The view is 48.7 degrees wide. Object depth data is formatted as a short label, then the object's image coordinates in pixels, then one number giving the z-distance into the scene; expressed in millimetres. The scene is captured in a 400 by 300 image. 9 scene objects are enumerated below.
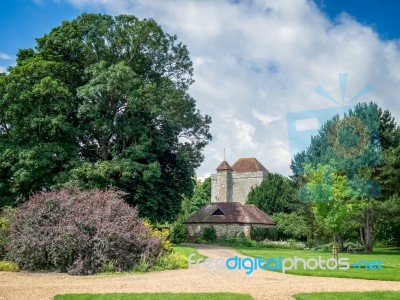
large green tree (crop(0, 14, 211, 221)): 24781
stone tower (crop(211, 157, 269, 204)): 56781
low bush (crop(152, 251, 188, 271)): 15172
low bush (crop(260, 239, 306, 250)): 36050
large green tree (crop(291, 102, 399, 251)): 30969
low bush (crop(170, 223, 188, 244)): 36281
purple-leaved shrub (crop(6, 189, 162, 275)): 14203
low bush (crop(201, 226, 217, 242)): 39031
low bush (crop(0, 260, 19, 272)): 14171
